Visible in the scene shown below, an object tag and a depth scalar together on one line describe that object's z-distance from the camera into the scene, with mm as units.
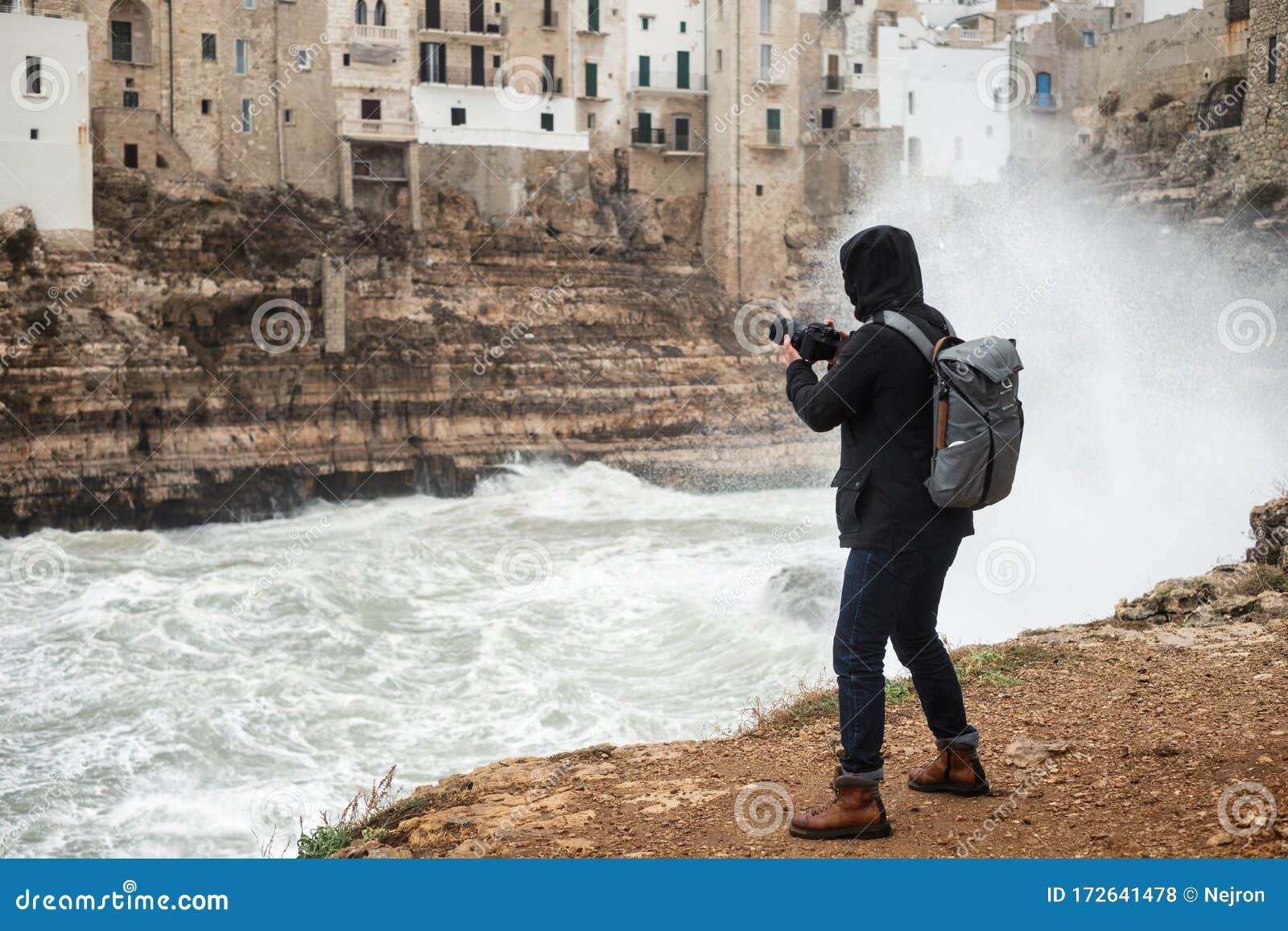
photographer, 4652
